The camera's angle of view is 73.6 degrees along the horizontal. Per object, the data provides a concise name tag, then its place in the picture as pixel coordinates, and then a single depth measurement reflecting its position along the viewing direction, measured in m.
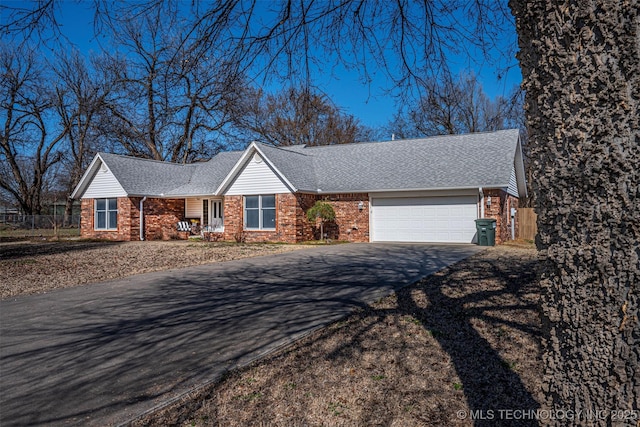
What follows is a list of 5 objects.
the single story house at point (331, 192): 19.08
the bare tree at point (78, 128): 32.56
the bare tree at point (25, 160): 34.03
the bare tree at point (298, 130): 33.81
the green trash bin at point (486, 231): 17.42
